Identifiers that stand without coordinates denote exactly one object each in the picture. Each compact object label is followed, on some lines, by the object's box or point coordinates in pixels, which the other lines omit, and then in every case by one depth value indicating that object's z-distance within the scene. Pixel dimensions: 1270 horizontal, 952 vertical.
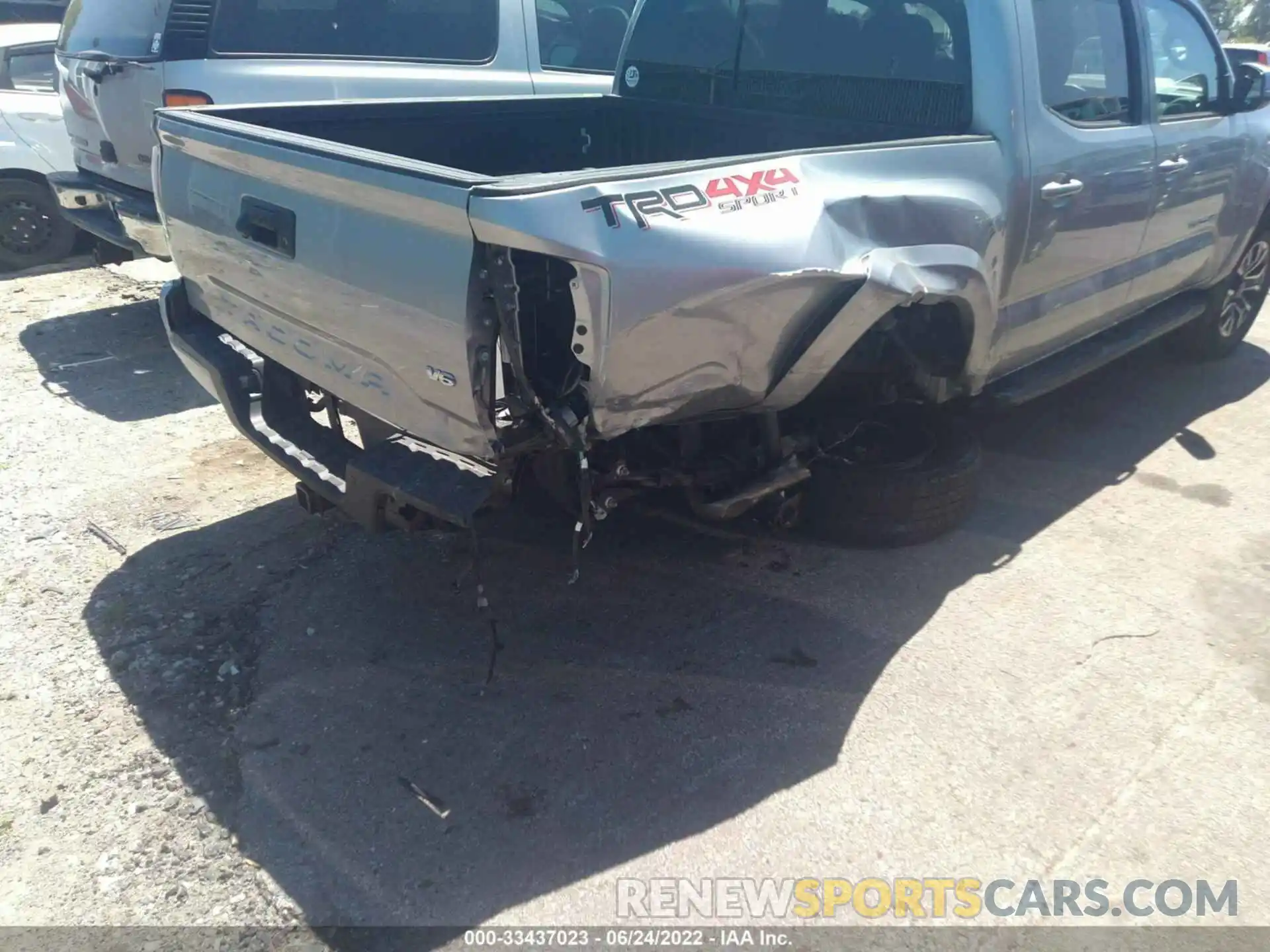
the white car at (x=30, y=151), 7.39
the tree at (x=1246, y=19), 42.56
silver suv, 5.32
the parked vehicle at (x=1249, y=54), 9.85
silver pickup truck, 2.44
